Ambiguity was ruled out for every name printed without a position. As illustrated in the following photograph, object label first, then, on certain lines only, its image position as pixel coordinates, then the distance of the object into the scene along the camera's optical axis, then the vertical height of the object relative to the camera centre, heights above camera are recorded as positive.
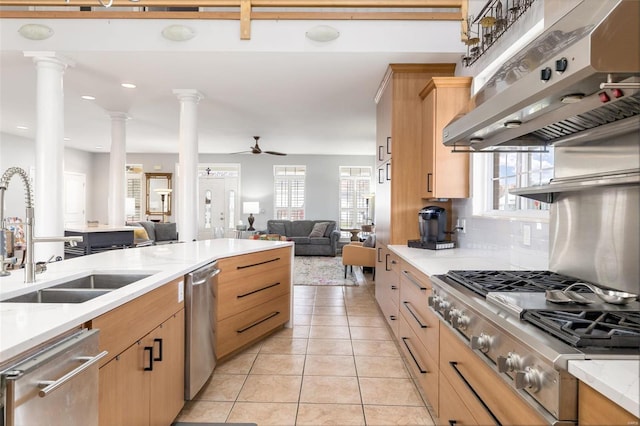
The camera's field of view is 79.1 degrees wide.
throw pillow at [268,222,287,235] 10.13 -0.55
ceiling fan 7.83 +1.17
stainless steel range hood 0.94 +0.37
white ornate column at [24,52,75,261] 3.83 +0.54
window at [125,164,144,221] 10.70 +0.59
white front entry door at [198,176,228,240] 10.82 +0.05
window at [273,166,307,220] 10.79 +0.42
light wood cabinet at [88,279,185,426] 1.35 -0.63
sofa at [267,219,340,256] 9.57 -0.66
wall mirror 10.70 +0.28
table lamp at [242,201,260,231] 10.19 -0.02
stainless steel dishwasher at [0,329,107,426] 0.88 -0.46
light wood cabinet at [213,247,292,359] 2.79 -0.74
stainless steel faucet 1.53 -0.14
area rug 6.32 -1.19
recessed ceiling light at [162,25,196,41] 3.56 +1.61
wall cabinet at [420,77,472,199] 3.24 +0.52
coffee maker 3.33 -0.16
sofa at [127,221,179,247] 8.64 -0.55
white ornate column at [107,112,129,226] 6.16 +0.63
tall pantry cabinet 3.78 +0.59
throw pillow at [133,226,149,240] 7.31 -0.51
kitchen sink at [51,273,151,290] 1.92 -0.36
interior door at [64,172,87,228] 9.80 +0.22
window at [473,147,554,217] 2.38 +0.22
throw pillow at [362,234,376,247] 6.41 -0.56
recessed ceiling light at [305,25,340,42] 3.55 +1.61
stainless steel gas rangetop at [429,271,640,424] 0.88 -0.33
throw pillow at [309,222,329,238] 9.70 -0.54
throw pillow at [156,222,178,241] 8.92 -0.57
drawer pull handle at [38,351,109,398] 0.96 -0.46
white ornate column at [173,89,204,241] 4.92 +0.55
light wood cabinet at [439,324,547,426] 1.07 -0.61
